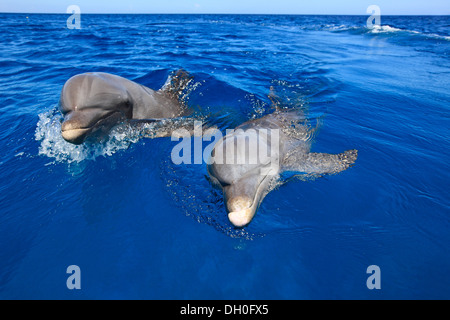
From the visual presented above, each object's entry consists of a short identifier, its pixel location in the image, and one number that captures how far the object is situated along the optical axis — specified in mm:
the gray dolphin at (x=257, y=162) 4055
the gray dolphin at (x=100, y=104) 5051
